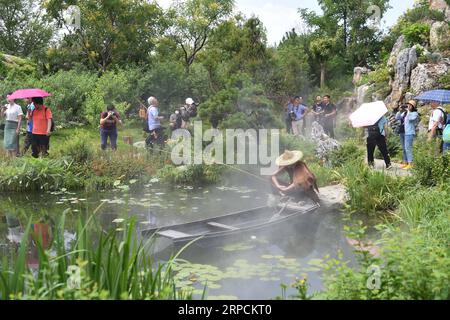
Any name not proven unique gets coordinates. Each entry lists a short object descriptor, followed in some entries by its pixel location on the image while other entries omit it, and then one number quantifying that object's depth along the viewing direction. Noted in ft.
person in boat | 27.73
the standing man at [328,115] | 48.24
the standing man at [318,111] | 48.78
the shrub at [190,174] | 36.24
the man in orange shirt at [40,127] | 36.01
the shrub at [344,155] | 36.86
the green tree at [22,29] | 89.07
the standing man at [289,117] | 53.42
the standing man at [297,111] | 52.90
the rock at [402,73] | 57.88
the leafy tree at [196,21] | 88.79
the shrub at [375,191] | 27.63
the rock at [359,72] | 84.38
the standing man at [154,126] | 41.83
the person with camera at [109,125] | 40.14
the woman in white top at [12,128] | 38.32
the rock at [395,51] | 64.59
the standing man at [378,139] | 35.06
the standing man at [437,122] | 34.94
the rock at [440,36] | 61.16
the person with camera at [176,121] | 46.24
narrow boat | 21.71
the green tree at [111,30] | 71.00
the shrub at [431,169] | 27.02
